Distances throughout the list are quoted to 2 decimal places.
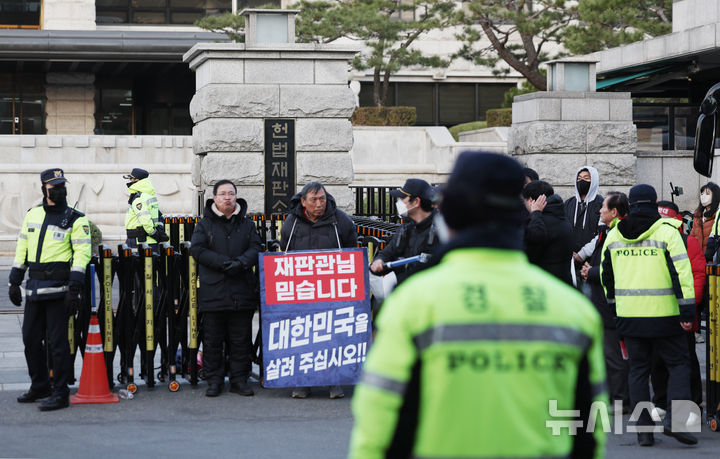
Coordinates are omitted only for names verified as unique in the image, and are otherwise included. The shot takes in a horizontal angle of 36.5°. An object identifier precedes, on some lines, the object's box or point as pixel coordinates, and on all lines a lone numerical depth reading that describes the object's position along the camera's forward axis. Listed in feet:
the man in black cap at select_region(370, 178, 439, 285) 27.14
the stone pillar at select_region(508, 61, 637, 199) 53.06
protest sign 31.14
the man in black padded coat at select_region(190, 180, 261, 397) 31.01
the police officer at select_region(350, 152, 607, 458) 9.20
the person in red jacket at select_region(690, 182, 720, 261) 40.52
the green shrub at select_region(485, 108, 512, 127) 114.78
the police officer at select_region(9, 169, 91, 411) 29.27
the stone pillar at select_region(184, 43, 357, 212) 50.34
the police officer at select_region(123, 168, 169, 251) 46.14
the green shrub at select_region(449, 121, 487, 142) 122.83
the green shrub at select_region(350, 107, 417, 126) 117.91
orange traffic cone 30.22
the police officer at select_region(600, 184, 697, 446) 25.62
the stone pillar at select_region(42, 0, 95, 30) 131.54
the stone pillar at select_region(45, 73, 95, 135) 128.16
